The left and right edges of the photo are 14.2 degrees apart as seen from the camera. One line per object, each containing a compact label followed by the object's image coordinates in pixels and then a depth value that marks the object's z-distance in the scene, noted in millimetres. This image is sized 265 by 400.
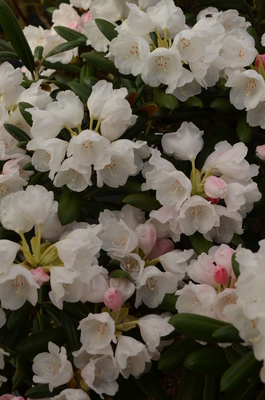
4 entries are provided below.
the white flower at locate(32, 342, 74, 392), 1022
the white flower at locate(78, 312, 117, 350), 1014
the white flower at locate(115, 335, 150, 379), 1013
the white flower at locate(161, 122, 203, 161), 1106
